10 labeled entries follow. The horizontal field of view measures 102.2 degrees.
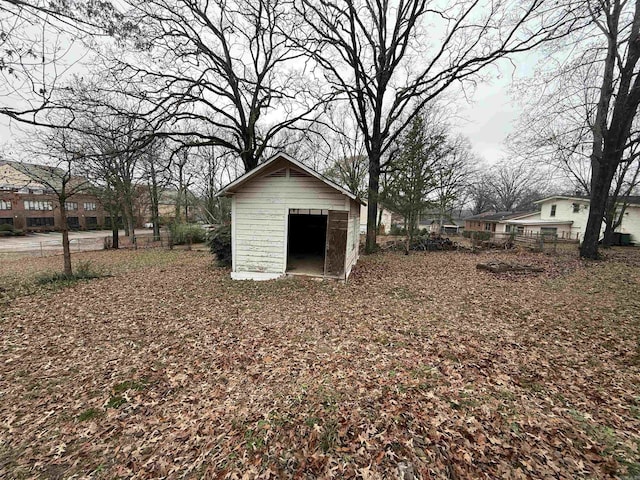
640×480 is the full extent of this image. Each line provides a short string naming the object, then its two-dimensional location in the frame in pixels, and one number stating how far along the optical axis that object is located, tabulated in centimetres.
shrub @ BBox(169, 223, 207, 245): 2180
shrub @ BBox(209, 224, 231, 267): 1174
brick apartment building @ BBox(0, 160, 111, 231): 3609
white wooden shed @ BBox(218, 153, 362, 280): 864
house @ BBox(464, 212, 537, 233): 3359
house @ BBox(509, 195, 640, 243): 2326
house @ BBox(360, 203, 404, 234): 4071
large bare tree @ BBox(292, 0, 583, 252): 1263
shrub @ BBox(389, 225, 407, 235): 2993
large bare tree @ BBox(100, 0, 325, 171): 1116
